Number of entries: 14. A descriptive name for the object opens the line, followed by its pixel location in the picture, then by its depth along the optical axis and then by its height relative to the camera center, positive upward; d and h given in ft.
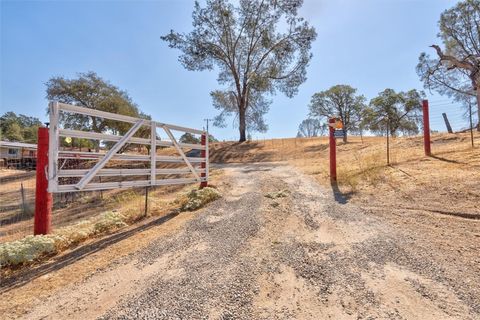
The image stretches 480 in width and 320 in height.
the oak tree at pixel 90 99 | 78.69 +22.09
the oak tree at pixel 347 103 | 108.68 +27.03
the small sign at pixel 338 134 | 24.24 +3.08
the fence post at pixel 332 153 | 24.51 +1.27
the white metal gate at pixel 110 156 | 12.76 +0.70
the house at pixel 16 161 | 29.36 +2.36
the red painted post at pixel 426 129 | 28.63 +4.20
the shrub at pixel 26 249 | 11.08 -3.73
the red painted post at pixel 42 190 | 13.12 -1.18
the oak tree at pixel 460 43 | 58.22 +32.50
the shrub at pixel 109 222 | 15.59 -3.51
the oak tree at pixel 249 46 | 75.51 +37.06
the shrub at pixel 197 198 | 19.40 -2.55
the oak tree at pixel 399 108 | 108.06 +24.76
